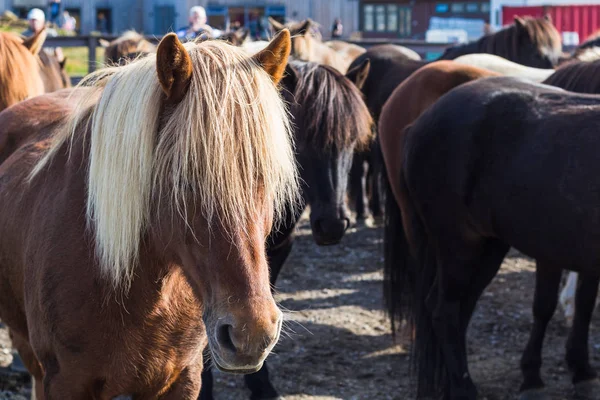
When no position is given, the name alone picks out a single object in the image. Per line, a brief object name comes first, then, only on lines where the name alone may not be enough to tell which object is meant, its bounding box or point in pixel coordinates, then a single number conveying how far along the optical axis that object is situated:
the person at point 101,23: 31.64
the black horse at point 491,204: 3.46
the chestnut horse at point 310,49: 6.62
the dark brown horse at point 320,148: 3.83
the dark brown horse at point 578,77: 4.75
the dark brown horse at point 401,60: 7.89
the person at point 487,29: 16.16
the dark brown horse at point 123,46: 8.68
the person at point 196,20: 8.70
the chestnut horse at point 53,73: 7.71
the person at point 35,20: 9.62
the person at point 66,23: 26.64
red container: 19.34
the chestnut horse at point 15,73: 4.36
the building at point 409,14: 28.77
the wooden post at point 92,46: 10.95
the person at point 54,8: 22.14
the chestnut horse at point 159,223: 1.87
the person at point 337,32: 19.55
